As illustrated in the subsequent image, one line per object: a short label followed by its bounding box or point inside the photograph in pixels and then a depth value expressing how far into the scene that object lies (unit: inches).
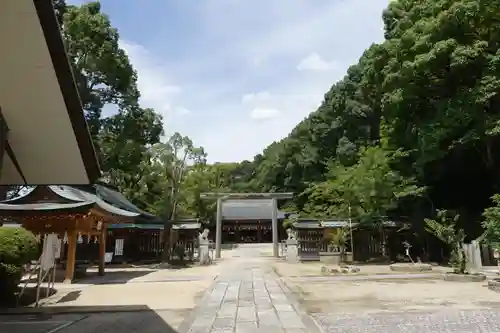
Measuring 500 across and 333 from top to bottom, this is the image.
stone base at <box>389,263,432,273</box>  584.9
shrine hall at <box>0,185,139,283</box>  435.5
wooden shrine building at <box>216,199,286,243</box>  1185.3
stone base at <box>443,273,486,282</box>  442.4
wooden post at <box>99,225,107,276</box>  572.4
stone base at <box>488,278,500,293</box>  367.6
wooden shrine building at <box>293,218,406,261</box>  810.8
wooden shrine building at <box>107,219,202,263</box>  802.2
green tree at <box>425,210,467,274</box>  478.0
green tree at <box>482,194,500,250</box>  422.0
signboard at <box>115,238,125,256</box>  799.7
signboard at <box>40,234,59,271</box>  313.1
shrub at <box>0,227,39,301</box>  306.0
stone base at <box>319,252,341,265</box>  774.5
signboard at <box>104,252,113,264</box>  742.8
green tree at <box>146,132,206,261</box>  877.2
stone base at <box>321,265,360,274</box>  574.7
